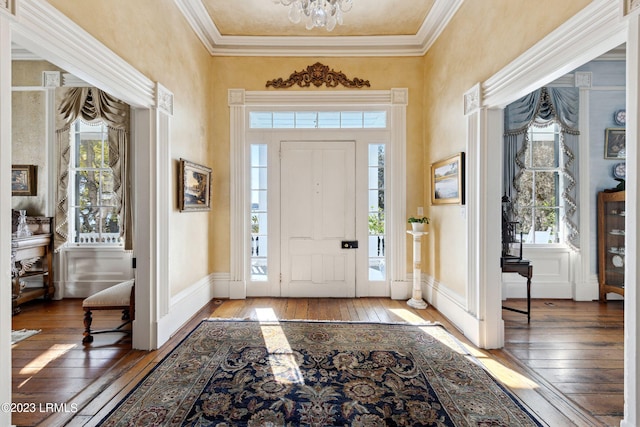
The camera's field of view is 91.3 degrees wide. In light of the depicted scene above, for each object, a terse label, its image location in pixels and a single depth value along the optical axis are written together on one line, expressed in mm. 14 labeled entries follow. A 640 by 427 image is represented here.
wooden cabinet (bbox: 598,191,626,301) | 4426
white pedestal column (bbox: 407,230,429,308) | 4246
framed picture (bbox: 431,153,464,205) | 3477
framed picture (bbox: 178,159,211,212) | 3523
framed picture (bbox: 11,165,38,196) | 4469
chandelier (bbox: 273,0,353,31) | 2744
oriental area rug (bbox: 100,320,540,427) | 2018
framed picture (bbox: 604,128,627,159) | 4586
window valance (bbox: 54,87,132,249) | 4418
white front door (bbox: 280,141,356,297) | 4707
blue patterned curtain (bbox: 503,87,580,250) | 4578
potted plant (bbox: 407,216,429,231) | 4227
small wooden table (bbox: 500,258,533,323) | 3762
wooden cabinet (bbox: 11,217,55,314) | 3977
